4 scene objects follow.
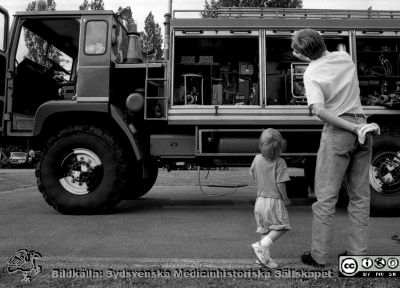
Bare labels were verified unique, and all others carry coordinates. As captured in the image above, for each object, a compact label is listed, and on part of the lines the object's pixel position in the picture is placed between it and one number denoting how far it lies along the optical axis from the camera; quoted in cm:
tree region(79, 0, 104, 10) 4104
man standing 342
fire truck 635
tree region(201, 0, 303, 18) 2708
